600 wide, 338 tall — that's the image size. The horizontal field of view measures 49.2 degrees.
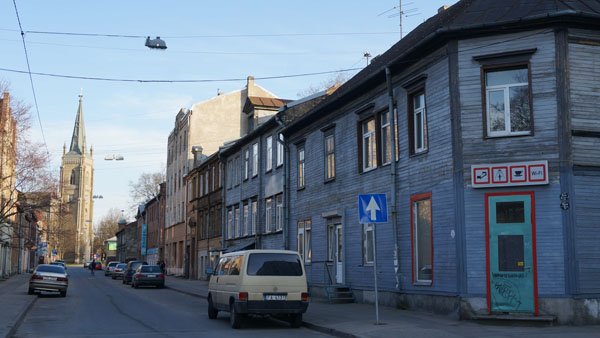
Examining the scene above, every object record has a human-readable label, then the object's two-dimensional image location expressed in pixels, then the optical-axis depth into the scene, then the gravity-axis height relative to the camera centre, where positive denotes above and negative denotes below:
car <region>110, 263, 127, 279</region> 60.07 -2.29
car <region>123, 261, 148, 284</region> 46.43 -1.70
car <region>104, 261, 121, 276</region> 64.30 -2.12
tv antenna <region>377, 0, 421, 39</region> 28.06 +9.92
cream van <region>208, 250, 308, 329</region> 16.02 -0.98
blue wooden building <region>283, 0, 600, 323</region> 15.56 +2.07
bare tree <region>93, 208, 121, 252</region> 156.88 +4.18
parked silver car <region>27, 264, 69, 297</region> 30.55 -1.60
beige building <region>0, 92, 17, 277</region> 38.88 +6.11
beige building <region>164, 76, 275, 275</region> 54.00 +9.80
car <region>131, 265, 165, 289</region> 40.94 -1.90
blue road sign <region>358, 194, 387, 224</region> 15.46 +0.89
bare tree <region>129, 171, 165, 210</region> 95.18 +8.78
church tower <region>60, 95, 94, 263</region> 151.25 +15.90
